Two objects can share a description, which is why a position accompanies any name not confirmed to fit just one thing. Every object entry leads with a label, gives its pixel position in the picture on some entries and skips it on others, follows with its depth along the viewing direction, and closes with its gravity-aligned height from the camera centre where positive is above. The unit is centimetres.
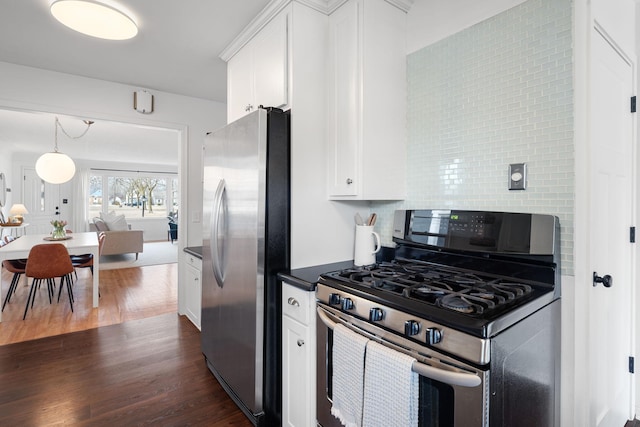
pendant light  431 +53
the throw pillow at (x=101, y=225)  711 -38
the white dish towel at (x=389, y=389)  105 -60
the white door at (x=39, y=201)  818 +17
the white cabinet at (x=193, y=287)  290 -75
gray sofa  661 -71
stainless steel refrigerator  173 -24
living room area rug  635 -108
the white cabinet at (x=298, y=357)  155 -74
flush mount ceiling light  183 +112
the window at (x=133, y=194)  929 +41
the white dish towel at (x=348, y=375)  123 -65
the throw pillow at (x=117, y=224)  721 -36
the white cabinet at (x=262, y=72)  191 +90
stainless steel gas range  97 -37
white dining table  347 -44
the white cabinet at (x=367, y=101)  180 +61
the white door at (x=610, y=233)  140 -12
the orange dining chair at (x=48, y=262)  349 -59
